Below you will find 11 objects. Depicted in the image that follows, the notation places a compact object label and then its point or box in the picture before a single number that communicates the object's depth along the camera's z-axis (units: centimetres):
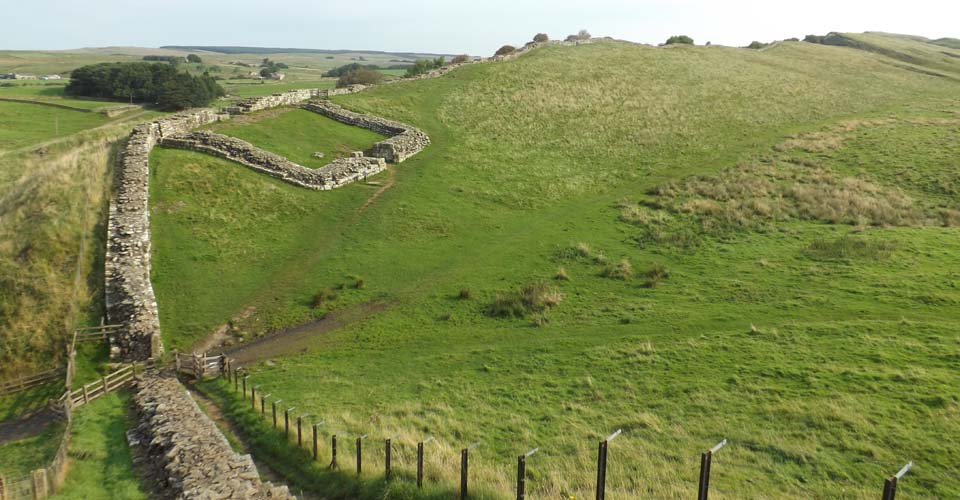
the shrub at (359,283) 2888
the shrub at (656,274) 2969
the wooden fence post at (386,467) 1397
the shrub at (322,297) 2719
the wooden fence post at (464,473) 1259
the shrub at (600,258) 3278
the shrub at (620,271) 3075
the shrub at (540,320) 2592
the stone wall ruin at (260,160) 3847
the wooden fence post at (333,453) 1489
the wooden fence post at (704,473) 1039
